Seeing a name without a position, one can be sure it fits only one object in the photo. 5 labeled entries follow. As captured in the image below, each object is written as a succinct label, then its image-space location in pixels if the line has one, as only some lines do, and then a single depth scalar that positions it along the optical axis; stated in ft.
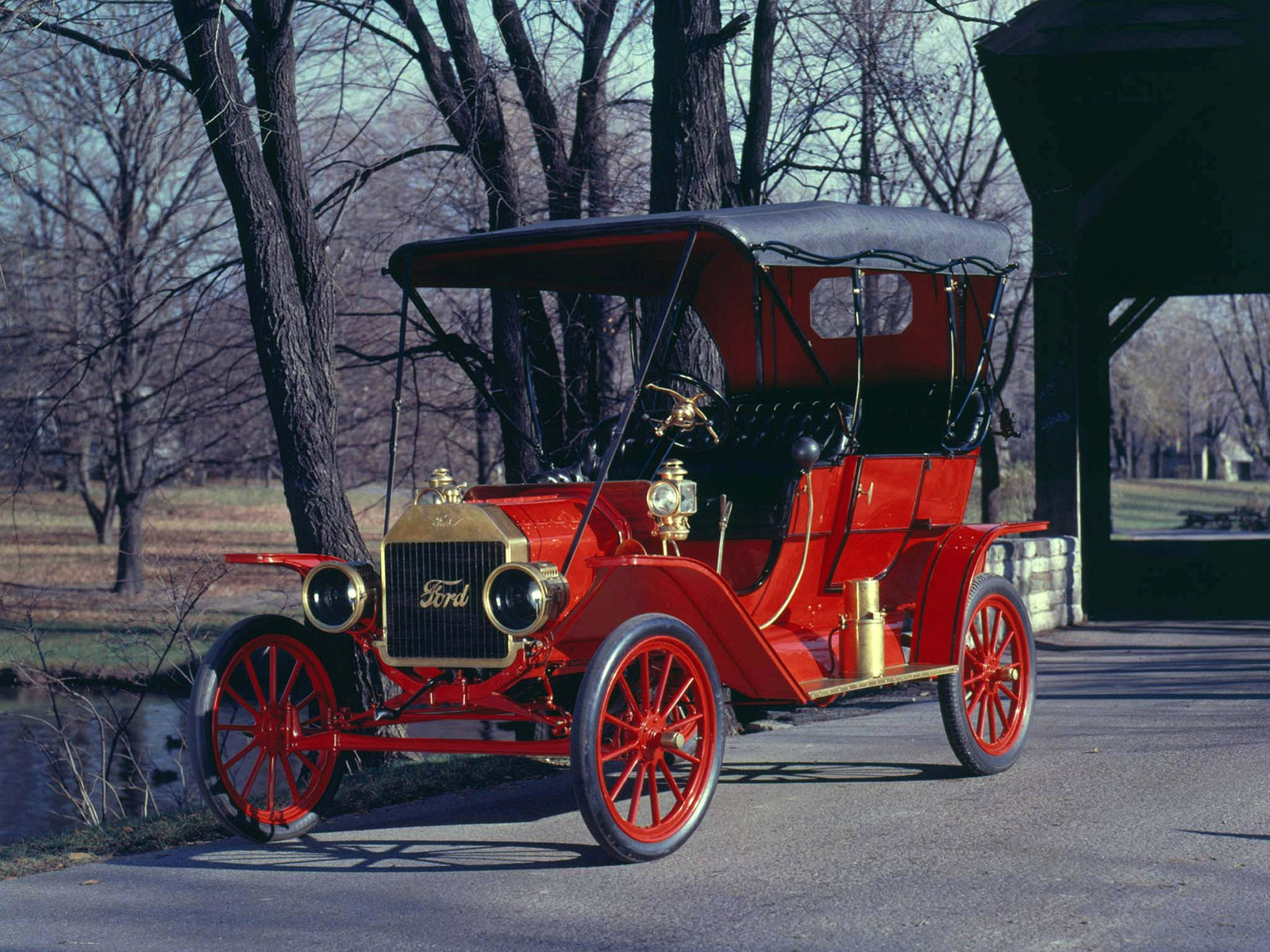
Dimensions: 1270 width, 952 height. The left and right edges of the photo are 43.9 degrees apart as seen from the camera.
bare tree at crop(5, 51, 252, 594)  73.05
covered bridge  42.27
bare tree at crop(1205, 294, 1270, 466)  144.66
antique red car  20.44
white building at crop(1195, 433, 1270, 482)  293.64
